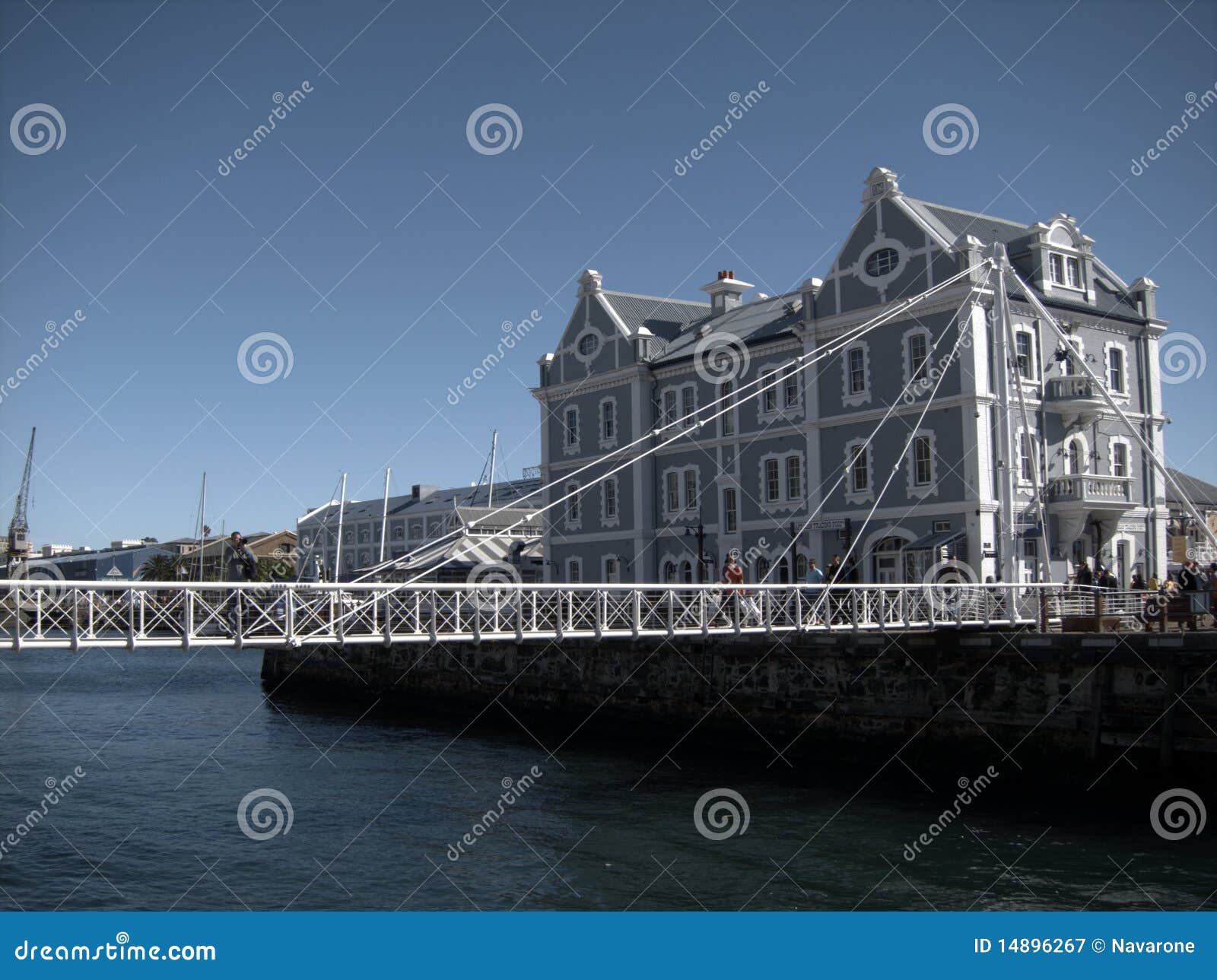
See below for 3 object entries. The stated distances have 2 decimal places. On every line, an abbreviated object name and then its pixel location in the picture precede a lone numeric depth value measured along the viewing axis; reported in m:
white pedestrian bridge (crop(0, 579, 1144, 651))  16.47
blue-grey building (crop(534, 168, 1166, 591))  35.47
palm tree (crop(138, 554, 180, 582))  115.94
